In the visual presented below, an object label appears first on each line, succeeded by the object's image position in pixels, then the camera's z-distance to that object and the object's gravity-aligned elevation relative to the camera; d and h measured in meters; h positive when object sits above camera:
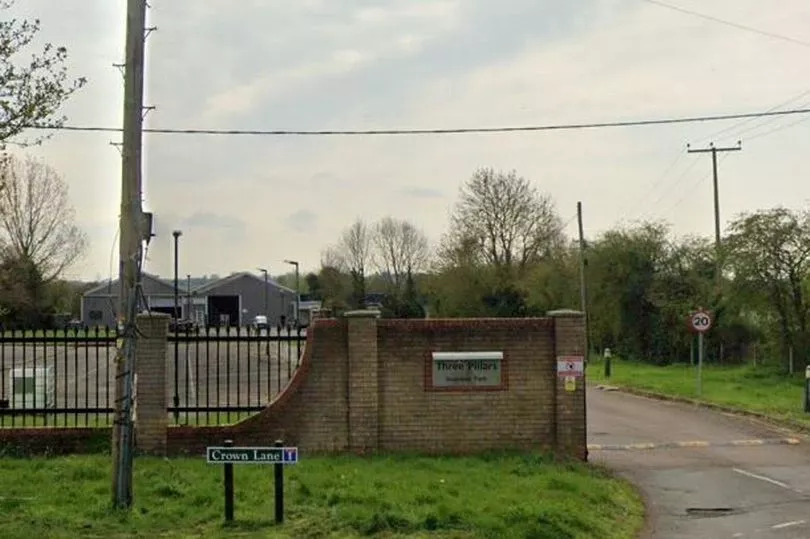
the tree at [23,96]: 10.87 +2.45
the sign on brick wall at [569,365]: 15.14 -0.57
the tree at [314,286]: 86.69 +3.66
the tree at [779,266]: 33.47 +1.90
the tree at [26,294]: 39.18 +1.67
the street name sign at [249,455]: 10.24 -1.24
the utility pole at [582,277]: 46.21 +2.18
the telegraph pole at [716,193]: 49.66 +6.48
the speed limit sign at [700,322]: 27.17 +0.08
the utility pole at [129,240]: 11.13 +0.97
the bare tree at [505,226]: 60.72 +5.90
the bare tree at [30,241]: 55.72 +5.04
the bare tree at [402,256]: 84.50 +5.91
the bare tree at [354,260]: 87.17 +5.92
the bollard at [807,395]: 22.73 -1.56
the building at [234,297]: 97.31 +3.27
